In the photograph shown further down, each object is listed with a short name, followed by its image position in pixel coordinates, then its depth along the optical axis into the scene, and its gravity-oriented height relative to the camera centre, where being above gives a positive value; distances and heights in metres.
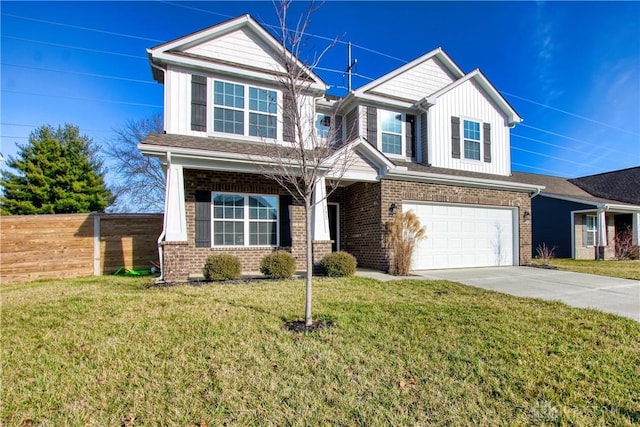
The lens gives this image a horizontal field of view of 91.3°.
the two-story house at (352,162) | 9.05 +1.92
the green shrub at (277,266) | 8.12 -1.08
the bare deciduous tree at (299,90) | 4.34 +1.97
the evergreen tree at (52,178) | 17.03 +2.75
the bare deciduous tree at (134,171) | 22.58 +3.98
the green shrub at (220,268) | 7.72 -1.07
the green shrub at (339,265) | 8.45 -1.10
